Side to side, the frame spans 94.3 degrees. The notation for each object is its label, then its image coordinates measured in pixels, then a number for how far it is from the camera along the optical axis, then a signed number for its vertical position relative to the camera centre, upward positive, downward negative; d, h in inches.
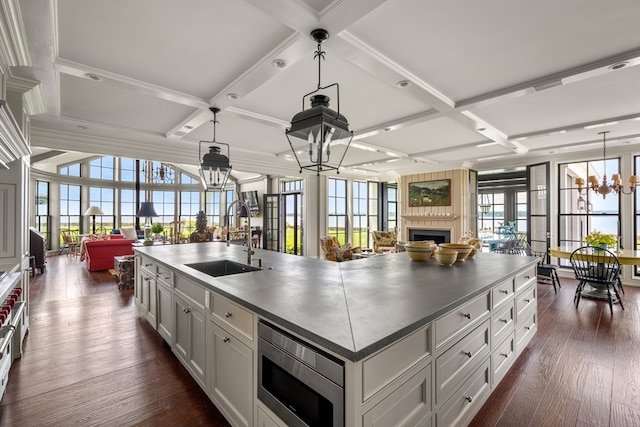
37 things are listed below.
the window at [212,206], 510.6 +13.2
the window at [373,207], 383.2 +7.6
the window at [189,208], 490.6 +9.5
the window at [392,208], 386.0 +7.0
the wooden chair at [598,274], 161.3 -35.3
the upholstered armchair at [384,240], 320.2 -28.9
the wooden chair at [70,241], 352.2 -33.5
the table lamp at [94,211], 376.5 +3.5
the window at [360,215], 363.9 -2.0
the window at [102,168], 411.8 +64.6
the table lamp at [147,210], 337.7 +3.7
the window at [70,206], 384.2 +10.0
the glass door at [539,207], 248.1 +5.1
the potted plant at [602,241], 169.9 -16.2
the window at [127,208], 437.7 +8.4
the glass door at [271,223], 350.3 -11.4
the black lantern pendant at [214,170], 116.3 +17.5
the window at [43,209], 350.9 +5.8
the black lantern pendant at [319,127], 64.6 +19.5
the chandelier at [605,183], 175.2 +18.0
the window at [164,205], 467.8 +13.6
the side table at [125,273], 200.5 -40.7
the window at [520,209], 322.9 +4.7
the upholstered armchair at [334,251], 223.1 -28.9
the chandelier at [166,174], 460.1 +62.5
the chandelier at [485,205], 370.2 +10.3
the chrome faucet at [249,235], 104.6 -7.7
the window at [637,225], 214.4 -8.7
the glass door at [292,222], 324.8 -9.7
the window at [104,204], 414.0 +13.5
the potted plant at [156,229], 292.2 -15.1
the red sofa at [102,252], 266.1 -35.3
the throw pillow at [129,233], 366.6 -24.0
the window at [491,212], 354.9 +1.5
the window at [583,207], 227.1 +5.1
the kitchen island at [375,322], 45.0 -21.8
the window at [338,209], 337.1 +5.1
